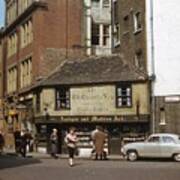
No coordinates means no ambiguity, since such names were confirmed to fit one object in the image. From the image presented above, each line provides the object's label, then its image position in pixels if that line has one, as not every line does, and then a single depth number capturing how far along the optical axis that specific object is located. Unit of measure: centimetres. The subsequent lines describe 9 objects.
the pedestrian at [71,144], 2733
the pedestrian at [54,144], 3566
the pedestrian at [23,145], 3775
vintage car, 3222
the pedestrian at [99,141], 3294
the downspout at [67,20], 4846
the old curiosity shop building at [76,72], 4034
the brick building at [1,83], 5570
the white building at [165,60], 3844
